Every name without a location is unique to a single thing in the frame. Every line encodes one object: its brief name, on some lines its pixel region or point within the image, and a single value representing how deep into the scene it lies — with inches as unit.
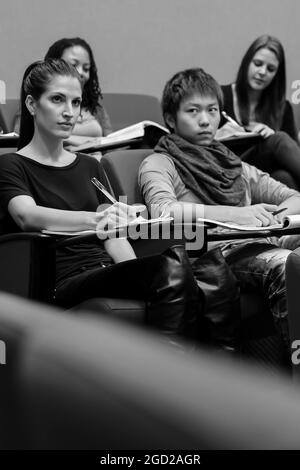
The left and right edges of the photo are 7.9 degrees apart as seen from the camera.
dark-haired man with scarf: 222.4
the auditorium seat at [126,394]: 44.9
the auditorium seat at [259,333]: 220.4
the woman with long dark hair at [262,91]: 277.6
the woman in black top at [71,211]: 210.7
